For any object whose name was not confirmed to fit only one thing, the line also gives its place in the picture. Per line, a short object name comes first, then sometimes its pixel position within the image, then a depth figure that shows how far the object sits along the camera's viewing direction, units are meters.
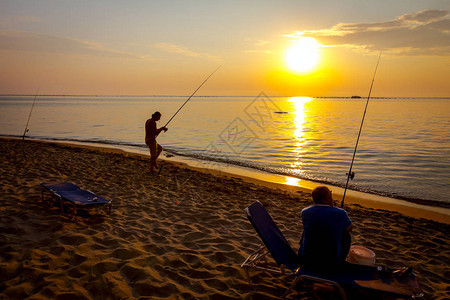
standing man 9.46
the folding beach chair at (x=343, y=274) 2.97
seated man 3.15
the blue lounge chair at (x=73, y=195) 5.20
